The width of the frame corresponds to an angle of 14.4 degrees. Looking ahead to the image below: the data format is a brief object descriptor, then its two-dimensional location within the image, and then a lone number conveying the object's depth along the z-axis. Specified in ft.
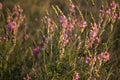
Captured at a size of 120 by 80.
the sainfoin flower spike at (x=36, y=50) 13.60
